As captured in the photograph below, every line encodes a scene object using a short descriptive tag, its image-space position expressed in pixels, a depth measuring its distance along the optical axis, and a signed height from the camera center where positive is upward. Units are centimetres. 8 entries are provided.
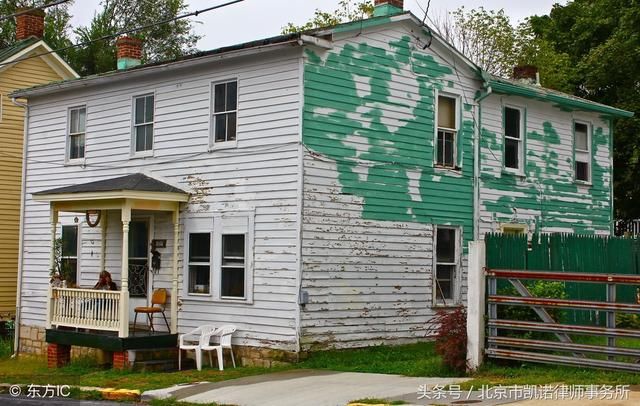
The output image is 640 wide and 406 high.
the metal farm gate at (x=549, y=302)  1276 -58
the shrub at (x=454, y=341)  1416 -128
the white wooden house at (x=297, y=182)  1734 +166
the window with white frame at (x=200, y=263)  1877 -14
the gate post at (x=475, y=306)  1394 -70
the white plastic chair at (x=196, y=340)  1753 -171
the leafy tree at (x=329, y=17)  4275 +1174
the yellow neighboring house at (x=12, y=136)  2678 +354
